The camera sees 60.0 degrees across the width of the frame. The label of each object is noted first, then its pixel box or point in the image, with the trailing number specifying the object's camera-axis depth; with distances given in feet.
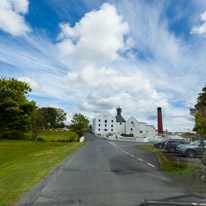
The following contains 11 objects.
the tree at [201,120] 31.20
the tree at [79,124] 172.96
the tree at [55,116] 324.64
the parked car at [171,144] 68.59
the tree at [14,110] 126.21
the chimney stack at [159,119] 205.30
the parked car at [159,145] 84.55
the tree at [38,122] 140.31
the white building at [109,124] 295.07
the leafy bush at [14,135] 135.78
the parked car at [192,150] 51.16
